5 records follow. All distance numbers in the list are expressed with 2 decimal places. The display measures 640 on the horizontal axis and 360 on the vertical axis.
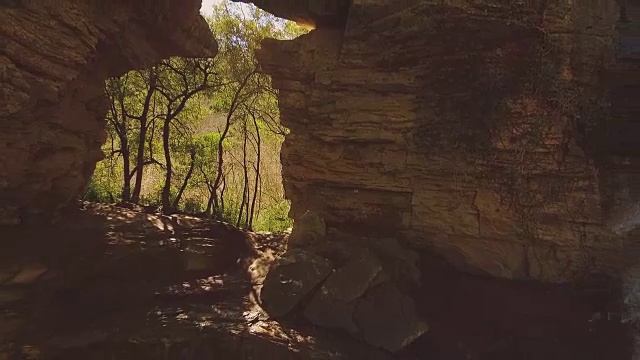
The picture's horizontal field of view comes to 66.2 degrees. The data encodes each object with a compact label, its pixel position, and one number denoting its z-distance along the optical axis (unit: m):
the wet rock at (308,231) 8.32
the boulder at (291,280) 7.34
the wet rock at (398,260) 7.73
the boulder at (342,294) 7.01
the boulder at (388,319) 6.71
